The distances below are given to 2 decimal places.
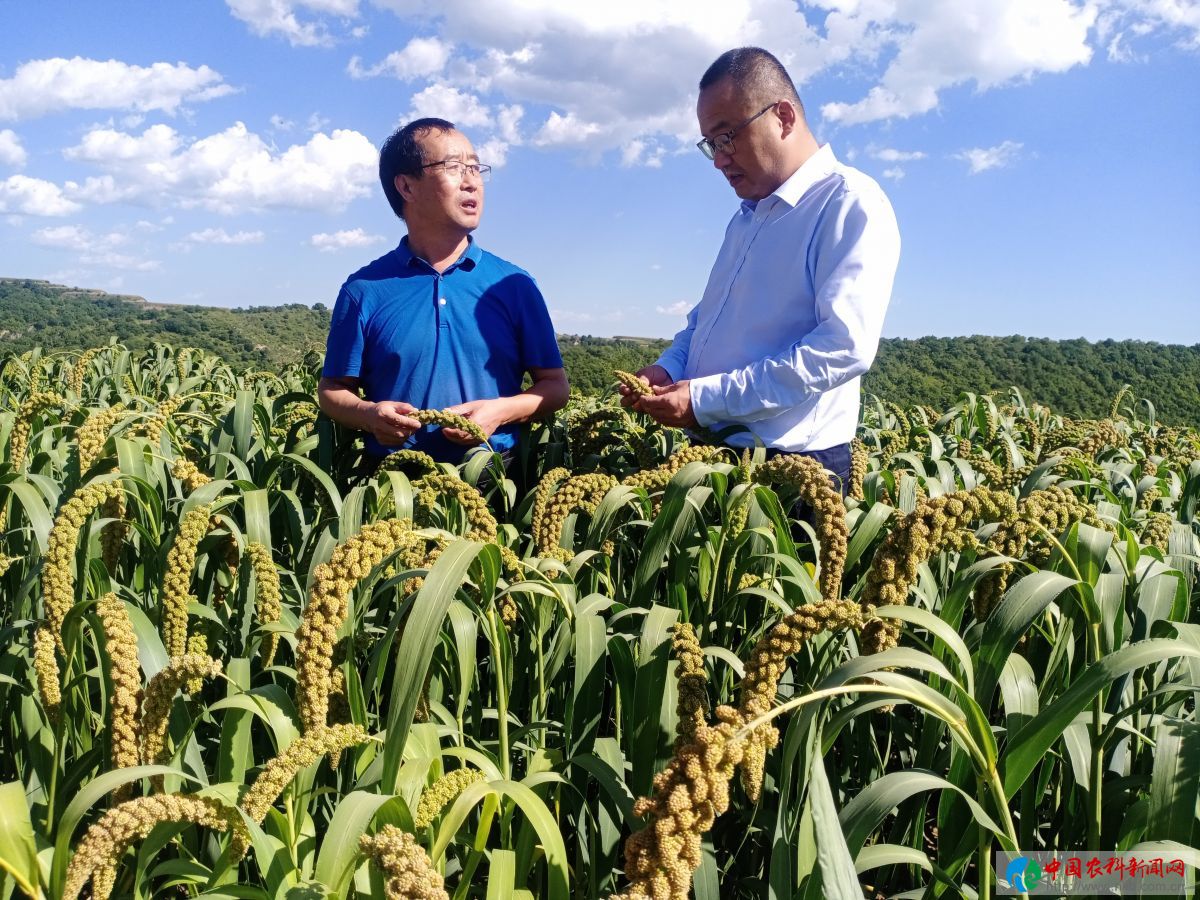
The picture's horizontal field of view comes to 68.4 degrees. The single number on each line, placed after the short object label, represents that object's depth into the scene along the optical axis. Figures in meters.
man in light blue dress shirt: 2.78
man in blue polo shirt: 3.35
